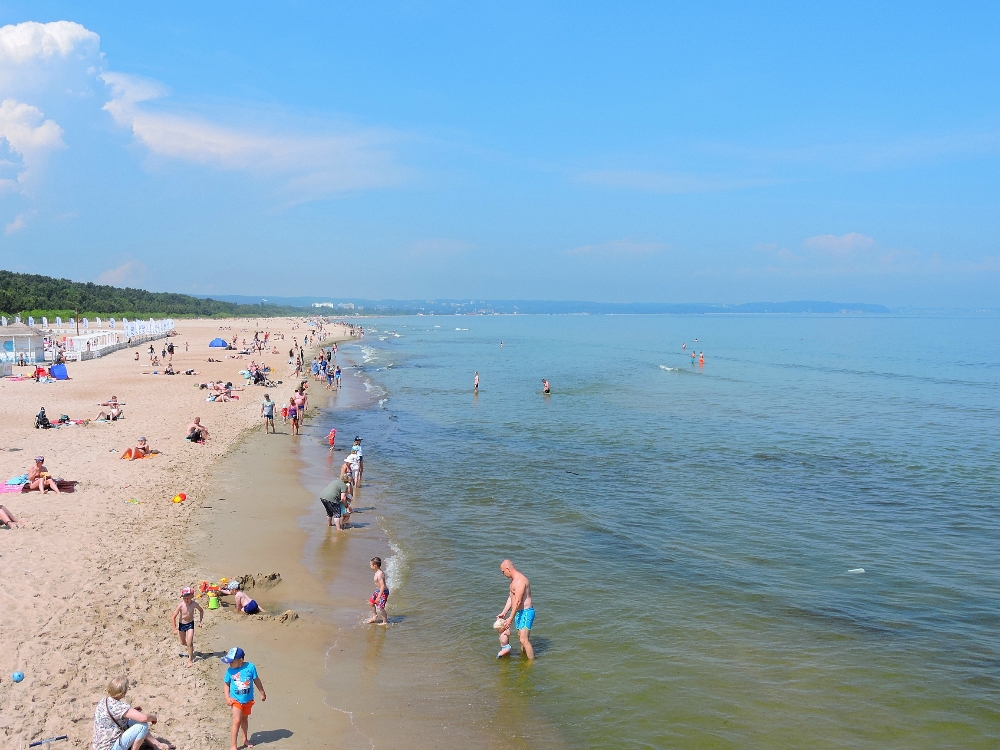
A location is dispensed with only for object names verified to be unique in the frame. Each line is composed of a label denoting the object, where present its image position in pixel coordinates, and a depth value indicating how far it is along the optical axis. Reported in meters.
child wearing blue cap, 7.34
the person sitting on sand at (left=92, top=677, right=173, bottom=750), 6.60
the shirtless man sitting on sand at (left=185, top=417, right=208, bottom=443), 22.16
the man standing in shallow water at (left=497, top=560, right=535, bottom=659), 9.88
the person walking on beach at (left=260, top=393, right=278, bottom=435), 25.25
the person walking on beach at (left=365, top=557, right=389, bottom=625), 10.52
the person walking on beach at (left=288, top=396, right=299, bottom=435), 25.47
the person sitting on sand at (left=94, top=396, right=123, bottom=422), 24.14
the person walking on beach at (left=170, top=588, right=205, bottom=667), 8.99
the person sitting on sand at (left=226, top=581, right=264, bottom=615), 10.56
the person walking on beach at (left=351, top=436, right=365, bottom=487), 18.69
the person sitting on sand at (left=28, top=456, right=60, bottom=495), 14.91
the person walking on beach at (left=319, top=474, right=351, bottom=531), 15.16
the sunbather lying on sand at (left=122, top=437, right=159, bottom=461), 18.94
